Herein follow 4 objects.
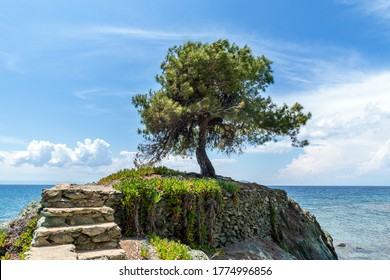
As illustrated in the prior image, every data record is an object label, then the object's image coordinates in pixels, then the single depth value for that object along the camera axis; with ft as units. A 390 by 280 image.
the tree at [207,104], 56.80
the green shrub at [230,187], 46.42
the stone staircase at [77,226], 24.38
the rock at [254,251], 39.83
